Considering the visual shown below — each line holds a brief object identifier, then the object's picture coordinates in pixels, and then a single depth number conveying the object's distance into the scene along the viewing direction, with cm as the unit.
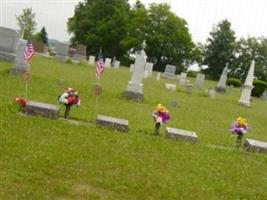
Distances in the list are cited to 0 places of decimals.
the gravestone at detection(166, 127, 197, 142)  1209
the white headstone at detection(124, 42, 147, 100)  1998
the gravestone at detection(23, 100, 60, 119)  1170
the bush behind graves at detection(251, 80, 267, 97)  4197
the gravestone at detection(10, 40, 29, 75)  1983
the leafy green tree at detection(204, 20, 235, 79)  6994
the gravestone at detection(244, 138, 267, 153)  1234
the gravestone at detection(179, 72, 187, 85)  3574
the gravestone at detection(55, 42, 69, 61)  3561
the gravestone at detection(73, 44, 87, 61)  4338
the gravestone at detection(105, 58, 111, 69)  4411
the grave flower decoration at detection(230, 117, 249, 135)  1240
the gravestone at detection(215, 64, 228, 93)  3528
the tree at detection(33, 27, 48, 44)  9311
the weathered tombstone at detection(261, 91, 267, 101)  3929
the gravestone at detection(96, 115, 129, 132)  1191
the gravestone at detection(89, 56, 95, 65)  4278
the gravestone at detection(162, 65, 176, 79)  4060
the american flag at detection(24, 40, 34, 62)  1461
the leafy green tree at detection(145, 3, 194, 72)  6950
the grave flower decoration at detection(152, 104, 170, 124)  1227
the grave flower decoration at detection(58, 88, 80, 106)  1202
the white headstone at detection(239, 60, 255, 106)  2816
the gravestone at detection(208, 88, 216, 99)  2829
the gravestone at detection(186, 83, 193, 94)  2829
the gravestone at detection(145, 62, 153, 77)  3940
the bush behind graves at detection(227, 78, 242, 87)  4956
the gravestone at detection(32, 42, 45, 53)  4581
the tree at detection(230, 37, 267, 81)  6838
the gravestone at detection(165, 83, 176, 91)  2862
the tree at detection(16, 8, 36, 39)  7507
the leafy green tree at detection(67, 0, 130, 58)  6950
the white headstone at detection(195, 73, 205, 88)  3506
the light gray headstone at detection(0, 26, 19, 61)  2492
